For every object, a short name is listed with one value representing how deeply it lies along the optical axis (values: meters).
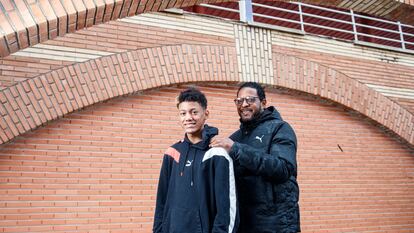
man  2.77
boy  2.72
